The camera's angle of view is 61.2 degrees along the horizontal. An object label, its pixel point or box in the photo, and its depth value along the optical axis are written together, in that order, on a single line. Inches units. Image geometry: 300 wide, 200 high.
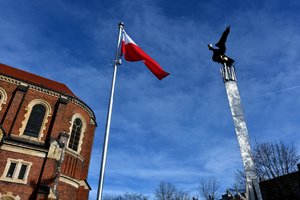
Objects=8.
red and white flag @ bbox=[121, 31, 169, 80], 425.9
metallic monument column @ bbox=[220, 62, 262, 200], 247.0
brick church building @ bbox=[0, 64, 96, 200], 774.5
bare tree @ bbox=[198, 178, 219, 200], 1754.9
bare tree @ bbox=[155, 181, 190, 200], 2099.4
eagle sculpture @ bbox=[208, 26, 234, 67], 350.0
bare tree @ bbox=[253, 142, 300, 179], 1193.4
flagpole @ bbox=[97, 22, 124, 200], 321.4
